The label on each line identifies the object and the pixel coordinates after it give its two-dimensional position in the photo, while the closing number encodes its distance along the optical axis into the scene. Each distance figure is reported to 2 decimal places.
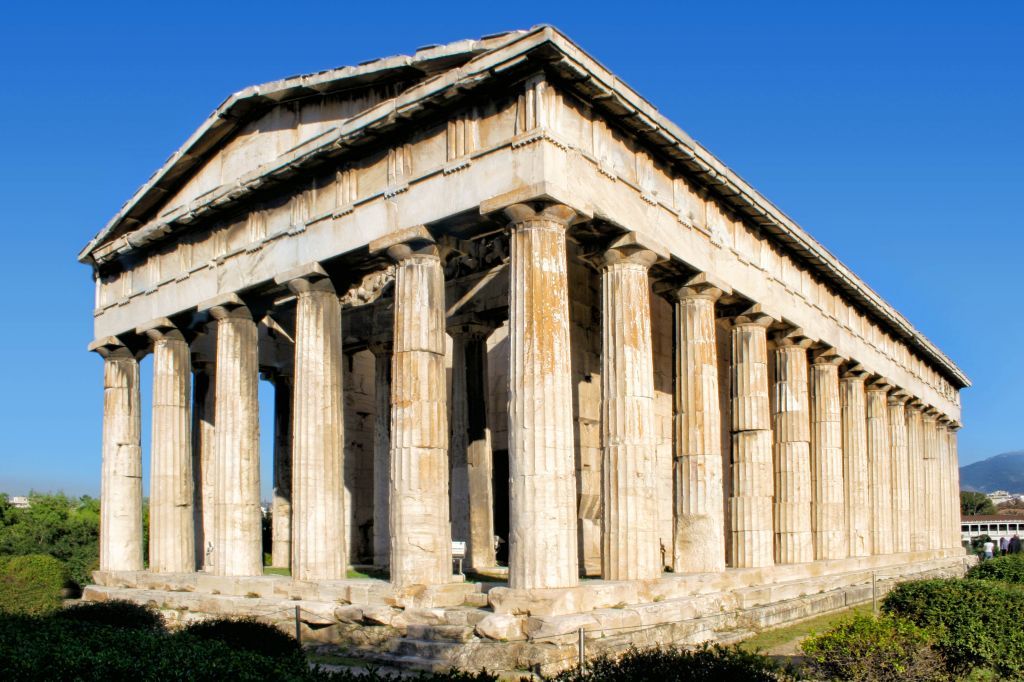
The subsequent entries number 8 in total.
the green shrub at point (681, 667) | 9.31
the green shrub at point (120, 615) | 17.67
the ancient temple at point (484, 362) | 15.50
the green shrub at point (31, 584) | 22.17
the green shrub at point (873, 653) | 11.19
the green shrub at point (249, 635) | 12.96
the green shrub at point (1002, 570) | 23.97
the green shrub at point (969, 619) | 12.48
